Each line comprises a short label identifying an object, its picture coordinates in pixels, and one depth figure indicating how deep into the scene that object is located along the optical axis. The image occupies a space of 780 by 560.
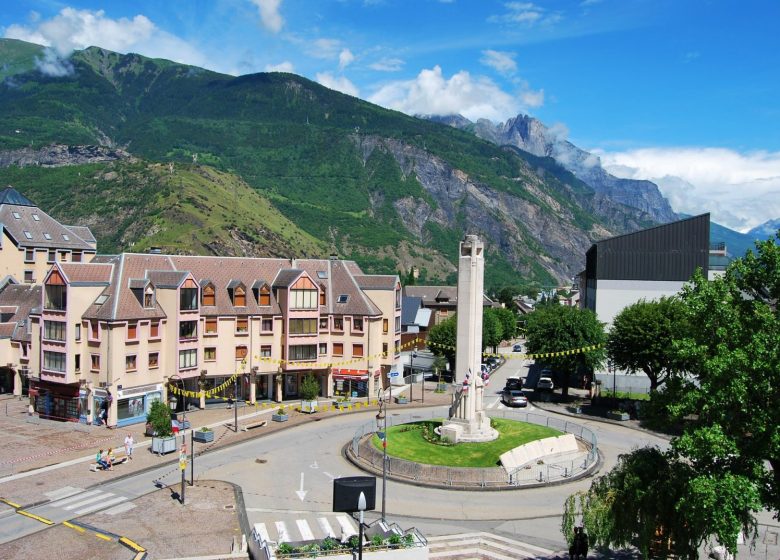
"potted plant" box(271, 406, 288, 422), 54.88
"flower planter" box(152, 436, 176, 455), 44.19
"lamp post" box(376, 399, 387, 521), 43.49
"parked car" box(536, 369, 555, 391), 72.88
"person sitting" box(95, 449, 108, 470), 40.75
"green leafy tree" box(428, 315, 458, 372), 79.56
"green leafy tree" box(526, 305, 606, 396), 64.50
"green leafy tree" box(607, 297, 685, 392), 57.44
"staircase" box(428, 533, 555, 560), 29.00
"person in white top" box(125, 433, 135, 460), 42.88
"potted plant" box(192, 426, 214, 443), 47.77
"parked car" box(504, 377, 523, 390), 73.50
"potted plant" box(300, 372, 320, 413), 61.53
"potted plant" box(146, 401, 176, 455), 44.28
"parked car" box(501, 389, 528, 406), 63.78
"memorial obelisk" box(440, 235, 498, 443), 46.44
